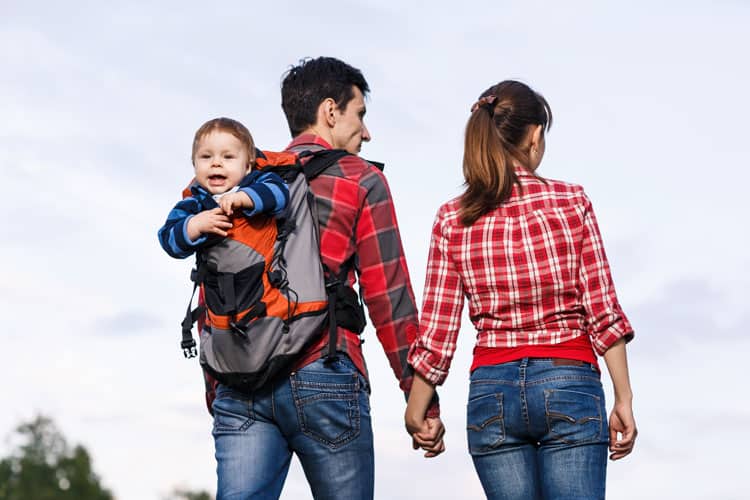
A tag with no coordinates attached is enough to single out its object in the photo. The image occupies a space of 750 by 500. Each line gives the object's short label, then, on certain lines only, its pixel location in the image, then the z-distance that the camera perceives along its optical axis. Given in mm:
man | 5562
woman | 5402
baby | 5504
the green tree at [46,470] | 68500
